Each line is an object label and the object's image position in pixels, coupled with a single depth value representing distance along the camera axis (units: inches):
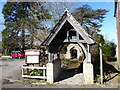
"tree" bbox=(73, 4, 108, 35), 1165.7
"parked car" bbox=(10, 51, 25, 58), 1074.4
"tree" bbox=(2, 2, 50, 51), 741.3
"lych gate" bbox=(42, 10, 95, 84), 290.6
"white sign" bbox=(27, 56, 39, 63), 370.0
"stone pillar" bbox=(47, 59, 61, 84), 303.3
